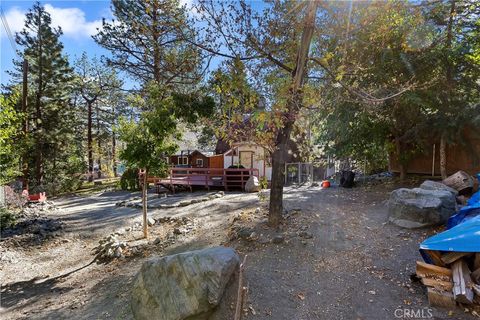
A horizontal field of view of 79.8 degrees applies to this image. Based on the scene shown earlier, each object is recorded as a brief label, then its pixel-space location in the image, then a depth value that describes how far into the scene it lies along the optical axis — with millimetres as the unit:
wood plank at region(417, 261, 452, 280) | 3359
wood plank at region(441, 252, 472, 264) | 3326
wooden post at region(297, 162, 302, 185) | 15484
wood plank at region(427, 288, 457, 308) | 3182
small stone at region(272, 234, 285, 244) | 5090
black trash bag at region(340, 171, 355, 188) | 10759
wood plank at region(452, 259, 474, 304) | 3082
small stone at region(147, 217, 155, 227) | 8238
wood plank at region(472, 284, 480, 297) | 3107
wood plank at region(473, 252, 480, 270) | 3294
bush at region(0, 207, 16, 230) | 8484
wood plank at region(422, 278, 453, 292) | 3279
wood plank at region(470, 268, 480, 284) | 3264
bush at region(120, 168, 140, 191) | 16625
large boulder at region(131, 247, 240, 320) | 3249
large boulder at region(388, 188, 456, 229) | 5262
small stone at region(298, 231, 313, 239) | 5209
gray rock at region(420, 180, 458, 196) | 6418
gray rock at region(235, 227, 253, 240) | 5394
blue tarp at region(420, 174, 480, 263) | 3242
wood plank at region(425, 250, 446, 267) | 3475
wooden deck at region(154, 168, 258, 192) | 13531
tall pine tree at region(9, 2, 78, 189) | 17672
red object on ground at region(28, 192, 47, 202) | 13600
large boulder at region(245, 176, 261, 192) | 12484
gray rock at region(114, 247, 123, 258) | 6215
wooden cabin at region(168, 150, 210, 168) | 24428
